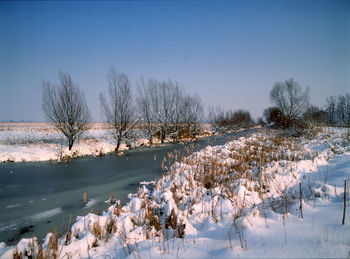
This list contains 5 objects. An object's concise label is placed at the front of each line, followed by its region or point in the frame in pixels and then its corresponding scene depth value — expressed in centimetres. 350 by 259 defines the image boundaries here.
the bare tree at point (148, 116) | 1685
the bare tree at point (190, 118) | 2194
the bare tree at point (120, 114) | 1294
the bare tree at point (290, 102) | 2801
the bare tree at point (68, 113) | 1086
